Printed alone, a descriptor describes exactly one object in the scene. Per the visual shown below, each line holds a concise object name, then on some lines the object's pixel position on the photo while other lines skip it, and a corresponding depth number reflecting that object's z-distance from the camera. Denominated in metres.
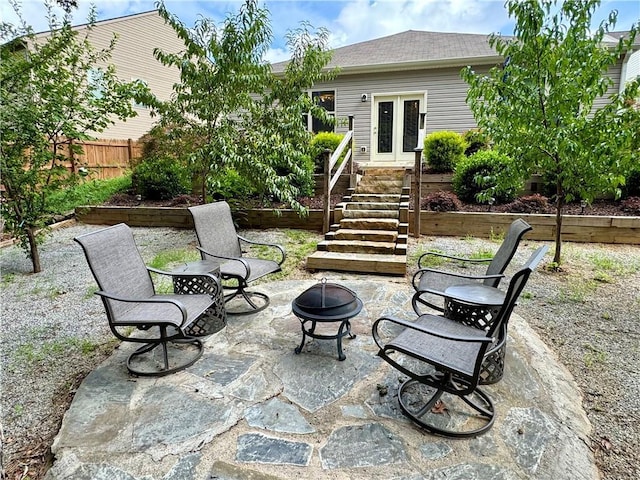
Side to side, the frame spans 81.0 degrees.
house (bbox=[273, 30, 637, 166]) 10.66
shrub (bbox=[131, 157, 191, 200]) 8.73
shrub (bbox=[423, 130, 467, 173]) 8.70
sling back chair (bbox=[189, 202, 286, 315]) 3.65
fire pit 2.68
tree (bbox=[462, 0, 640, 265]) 3.99
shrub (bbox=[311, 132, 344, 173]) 9.16
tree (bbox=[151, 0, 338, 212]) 5.60
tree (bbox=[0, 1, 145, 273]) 4.55
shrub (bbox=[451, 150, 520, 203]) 7.45
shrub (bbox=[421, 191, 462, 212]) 7.18
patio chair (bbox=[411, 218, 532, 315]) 2.84
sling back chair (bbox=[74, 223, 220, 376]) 2.52
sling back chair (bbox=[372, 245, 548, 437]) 1.90
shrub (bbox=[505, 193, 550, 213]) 7.02
